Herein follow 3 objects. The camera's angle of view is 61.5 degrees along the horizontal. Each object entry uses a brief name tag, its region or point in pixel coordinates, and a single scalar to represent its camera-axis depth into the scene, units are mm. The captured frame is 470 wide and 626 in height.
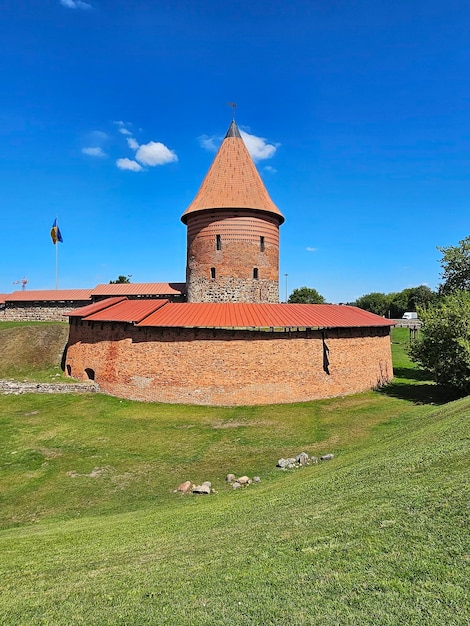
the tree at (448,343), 14961
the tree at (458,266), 23703
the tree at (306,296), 71938
